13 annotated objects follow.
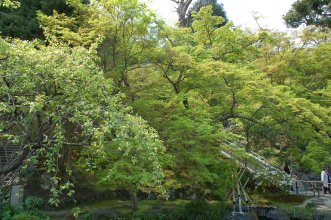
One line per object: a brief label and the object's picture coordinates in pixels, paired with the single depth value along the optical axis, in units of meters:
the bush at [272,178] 16.58
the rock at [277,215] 14.31
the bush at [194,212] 12.91
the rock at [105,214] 12.38
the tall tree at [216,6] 40.55
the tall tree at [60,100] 6.13
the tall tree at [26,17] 14.63
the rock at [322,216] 13.70
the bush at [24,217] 10.38
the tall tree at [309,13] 24.32
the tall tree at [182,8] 25.64
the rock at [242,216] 13.43
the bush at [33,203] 12.47
